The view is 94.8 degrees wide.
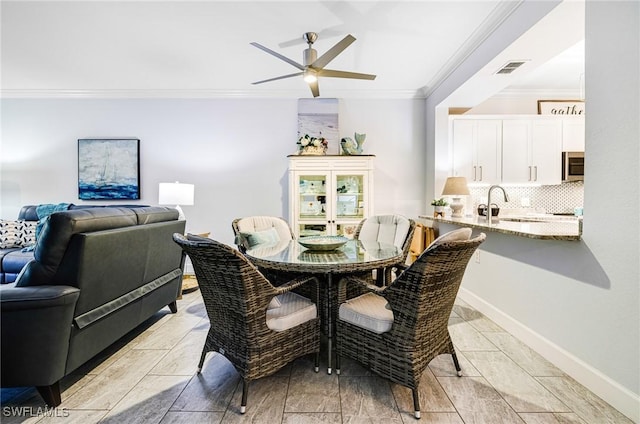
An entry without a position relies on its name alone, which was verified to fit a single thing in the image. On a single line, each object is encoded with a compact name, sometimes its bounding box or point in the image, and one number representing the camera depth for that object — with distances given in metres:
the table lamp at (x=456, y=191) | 3.21
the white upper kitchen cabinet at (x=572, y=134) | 3.89
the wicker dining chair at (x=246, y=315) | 1.41
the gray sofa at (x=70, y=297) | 1.41
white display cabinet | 3.71
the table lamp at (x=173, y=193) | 3.43
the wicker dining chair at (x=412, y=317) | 1.36
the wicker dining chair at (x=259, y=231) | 2.36
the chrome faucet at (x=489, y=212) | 2.79
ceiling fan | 2.18
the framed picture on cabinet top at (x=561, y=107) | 4.07
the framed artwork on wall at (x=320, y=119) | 4.11
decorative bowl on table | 2.00
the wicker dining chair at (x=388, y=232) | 2.24
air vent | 2.66
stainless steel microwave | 3.81
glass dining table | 1.65
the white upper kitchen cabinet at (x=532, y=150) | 3.89
